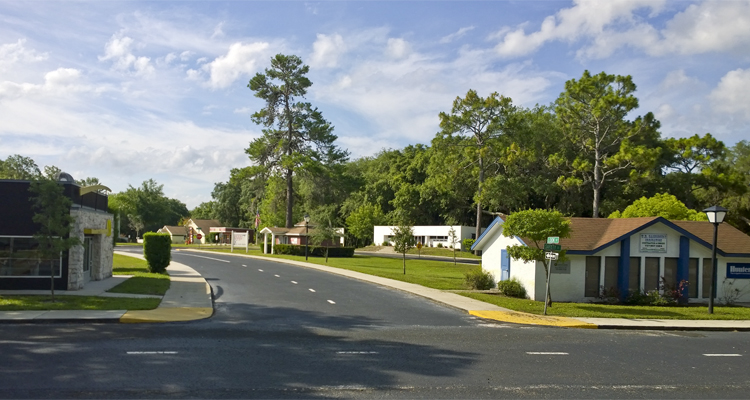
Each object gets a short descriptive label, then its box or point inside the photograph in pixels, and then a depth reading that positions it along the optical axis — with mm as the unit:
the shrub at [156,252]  30250
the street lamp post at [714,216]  21656
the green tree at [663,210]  36625
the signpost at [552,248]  19578
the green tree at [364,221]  82062
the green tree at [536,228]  21031
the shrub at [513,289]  25000
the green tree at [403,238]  37031
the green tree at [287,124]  62906
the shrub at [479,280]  27484
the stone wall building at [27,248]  20375
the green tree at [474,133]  56125
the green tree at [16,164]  75250
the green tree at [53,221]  18219
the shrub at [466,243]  68619
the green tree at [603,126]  51000
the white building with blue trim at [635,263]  24406
